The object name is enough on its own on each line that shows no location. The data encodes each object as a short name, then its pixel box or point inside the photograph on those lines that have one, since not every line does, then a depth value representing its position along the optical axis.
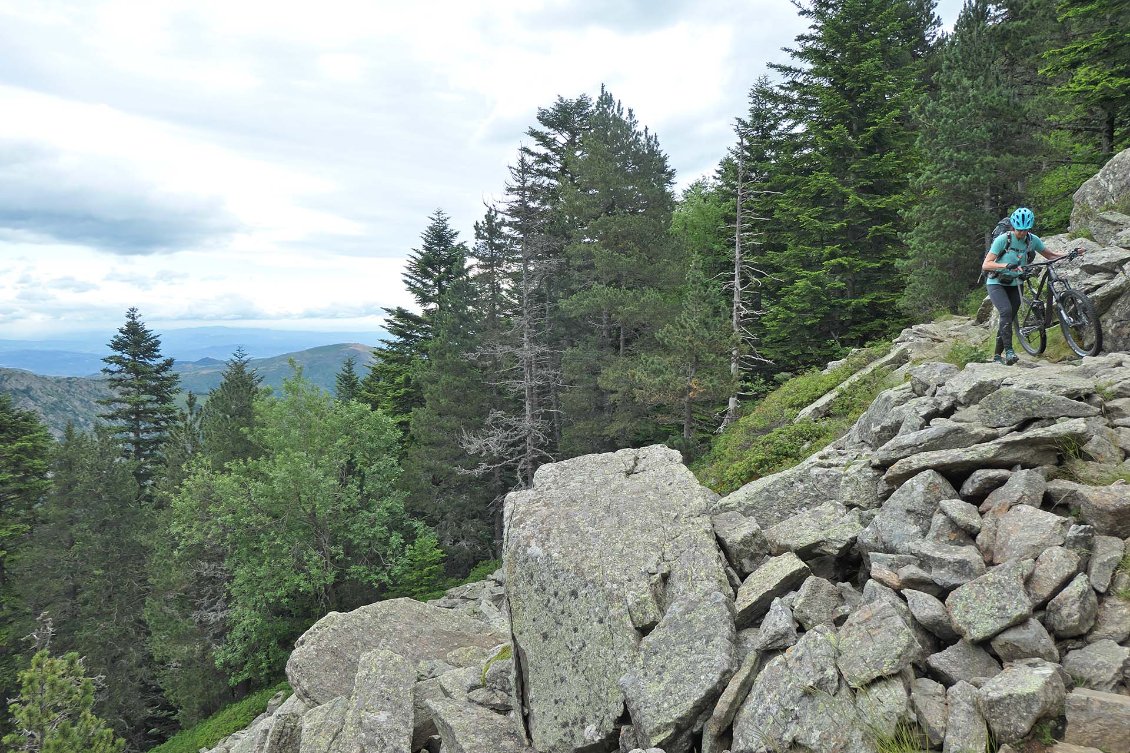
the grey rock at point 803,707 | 4.29
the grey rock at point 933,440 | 6.39
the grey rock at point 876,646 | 4.46
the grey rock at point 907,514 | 5.85
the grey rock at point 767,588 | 5.92
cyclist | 8.64
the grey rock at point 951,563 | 4.96
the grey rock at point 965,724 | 3.78
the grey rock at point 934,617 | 4.68
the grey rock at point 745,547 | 6.90
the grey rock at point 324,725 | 8.07
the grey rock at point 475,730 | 6.71
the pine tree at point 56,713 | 16.42
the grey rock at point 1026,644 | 4.17
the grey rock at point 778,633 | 5.21
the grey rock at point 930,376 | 8.81
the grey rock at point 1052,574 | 4.41
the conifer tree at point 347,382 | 47.16
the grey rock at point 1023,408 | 6.05
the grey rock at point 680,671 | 5.14
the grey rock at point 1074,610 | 4.20
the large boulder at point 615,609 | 5.44
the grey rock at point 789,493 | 7.67
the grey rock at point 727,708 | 4.95
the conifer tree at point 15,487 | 29.25
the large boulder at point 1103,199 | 10.47
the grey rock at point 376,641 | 10.36
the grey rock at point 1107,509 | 4.76
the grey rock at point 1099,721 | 3.46
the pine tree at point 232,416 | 28.80
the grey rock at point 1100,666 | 3.83
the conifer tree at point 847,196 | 24.44
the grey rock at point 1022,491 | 5.34
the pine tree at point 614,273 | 24.41
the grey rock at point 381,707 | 7.56
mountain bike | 8.00
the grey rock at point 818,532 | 6.39
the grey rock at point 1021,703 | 3.68
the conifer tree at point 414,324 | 37.53
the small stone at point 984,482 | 5.81
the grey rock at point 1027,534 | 4.81
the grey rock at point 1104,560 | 4.41
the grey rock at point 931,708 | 4.05
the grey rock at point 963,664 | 4.31
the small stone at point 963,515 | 5.48
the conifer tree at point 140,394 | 38.00
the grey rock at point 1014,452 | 5.68
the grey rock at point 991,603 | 4.33
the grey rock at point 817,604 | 5.40
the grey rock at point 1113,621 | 4.13
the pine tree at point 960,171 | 17.77
